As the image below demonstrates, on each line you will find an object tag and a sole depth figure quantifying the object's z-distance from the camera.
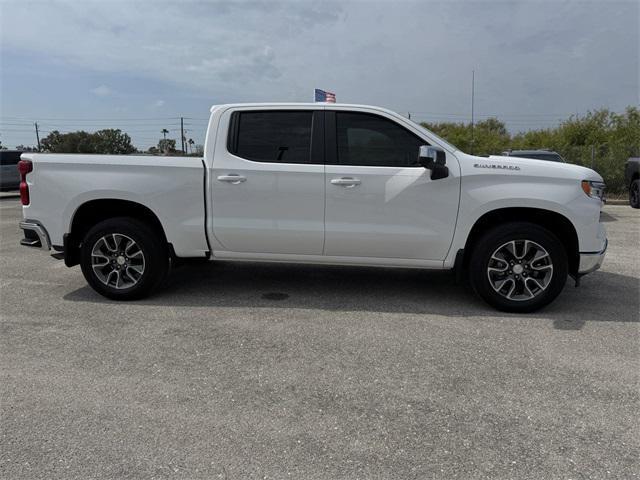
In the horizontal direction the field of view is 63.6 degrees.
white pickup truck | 4.78
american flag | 14.82
